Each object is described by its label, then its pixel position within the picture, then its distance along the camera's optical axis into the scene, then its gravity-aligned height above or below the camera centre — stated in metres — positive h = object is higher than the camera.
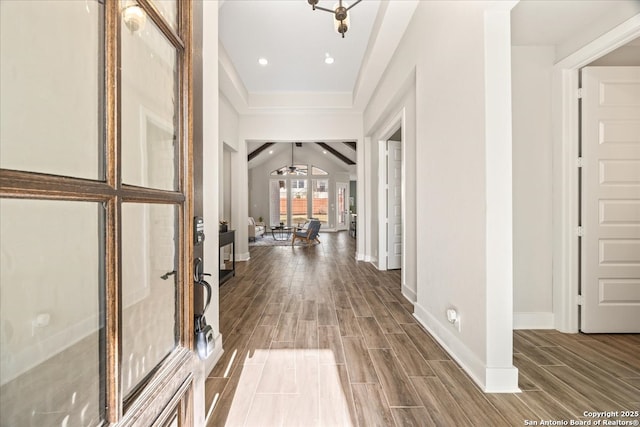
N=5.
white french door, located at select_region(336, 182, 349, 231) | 13.20 +0.29
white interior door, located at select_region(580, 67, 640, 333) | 2.39 +0.10
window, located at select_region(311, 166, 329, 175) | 13.02 +1.88
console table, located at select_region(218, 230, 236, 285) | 4.23 -0.51
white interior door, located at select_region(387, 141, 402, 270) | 4.89 +0.17
